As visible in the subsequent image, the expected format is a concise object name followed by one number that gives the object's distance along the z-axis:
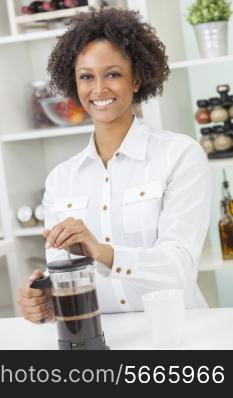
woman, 1.98
